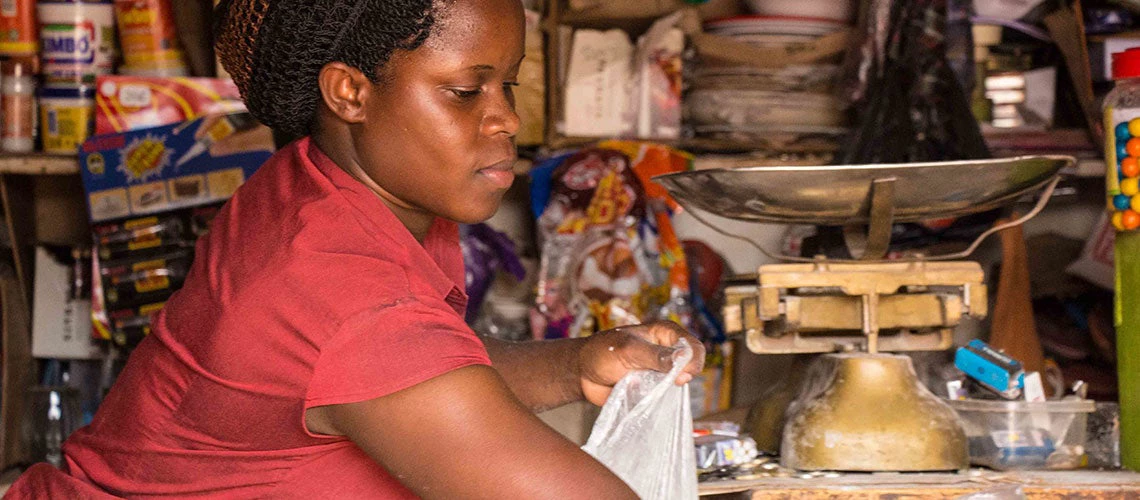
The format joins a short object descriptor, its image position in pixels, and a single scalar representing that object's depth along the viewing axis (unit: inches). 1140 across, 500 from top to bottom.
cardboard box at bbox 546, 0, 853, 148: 104.7
